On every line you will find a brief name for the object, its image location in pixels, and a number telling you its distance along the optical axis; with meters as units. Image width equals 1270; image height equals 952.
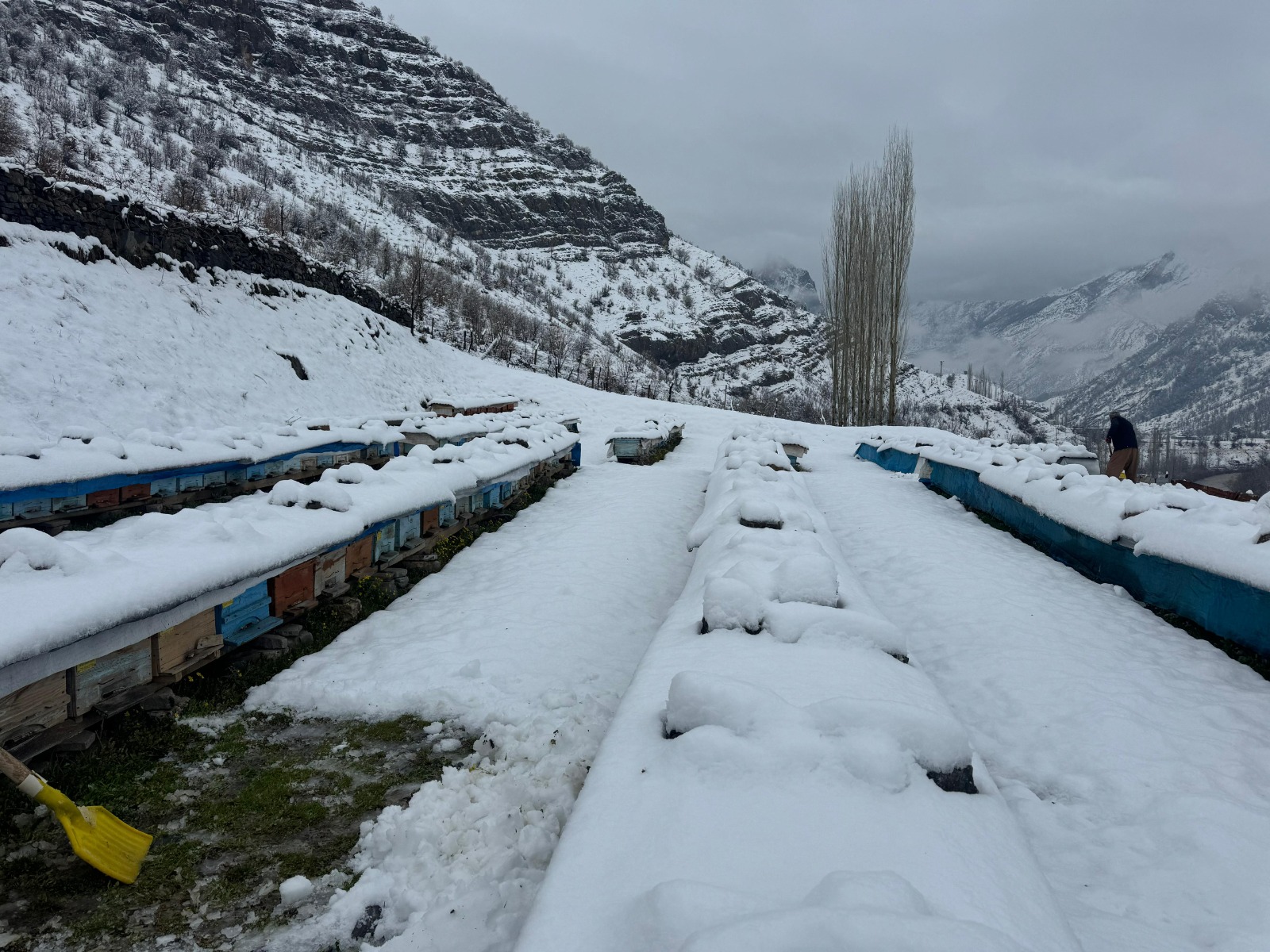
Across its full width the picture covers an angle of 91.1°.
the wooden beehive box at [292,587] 3.92
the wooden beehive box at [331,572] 4.37
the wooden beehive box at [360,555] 4.75
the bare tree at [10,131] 17.31
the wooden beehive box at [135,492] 6.86
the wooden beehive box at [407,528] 5.55
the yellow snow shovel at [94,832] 2.09
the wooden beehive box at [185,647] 3.07
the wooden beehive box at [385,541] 5.14
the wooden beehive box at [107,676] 2.69
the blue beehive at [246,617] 3.50
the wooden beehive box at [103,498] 6.57
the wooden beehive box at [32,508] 5.89
